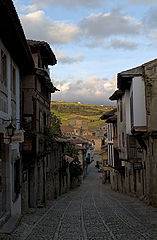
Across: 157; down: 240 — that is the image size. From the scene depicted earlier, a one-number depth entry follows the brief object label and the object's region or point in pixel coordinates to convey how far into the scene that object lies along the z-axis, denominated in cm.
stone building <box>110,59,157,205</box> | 1959
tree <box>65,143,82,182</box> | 4794
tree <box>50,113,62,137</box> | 4782
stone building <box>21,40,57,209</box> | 1767
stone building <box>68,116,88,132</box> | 14325
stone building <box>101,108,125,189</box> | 3744
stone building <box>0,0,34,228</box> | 1066
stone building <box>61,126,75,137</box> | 10056
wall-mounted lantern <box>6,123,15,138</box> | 1100
